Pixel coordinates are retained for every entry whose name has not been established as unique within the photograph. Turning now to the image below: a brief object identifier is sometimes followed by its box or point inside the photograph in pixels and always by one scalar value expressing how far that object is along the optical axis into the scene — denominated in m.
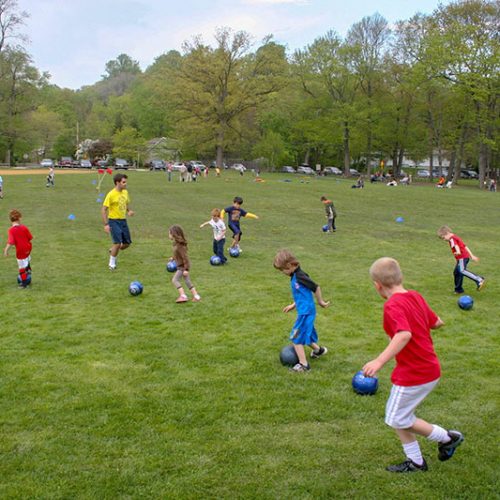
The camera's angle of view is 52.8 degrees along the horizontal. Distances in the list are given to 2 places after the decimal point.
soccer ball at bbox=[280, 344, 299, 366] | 6.78
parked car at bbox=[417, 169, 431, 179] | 83.44
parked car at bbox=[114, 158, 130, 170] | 72.12
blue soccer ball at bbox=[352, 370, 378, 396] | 5.96
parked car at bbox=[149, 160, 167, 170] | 72.19
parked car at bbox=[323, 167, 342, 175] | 78.87
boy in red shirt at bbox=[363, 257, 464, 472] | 4.22
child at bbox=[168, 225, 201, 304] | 9.52
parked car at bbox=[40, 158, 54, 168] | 70.54
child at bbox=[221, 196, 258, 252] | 14.39
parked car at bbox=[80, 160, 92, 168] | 69.38
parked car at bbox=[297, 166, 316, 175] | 75.69
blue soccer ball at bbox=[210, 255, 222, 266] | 13.52
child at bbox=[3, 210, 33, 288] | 10.45
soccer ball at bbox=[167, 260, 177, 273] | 12.34
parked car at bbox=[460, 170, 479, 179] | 83.57
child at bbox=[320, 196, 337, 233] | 19.77
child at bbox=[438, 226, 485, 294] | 10.63
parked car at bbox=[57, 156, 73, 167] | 70.62
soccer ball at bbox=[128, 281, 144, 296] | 10.27
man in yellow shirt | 12.09
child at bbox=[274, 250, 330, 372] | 6.58
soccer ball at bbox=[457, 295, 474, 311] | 9.71
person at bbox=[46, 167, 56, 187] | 38.38
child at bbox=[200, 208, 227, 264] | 13.04
